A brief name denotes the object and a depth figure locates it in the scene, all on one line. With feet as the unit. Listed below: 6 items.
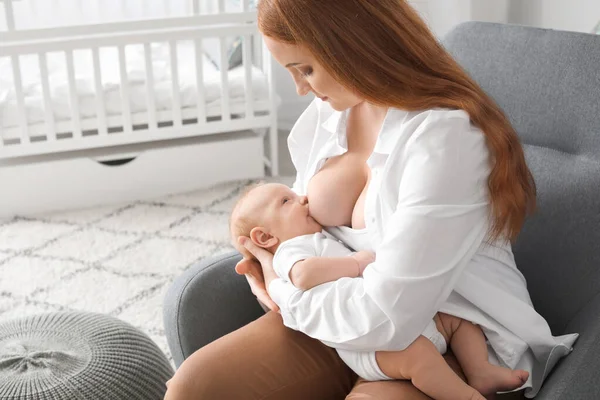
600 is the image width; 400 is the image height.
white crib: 10.12
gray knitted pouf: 4.99
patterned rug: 8.43
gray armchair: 4.50
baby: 4.06
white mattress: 10.23
